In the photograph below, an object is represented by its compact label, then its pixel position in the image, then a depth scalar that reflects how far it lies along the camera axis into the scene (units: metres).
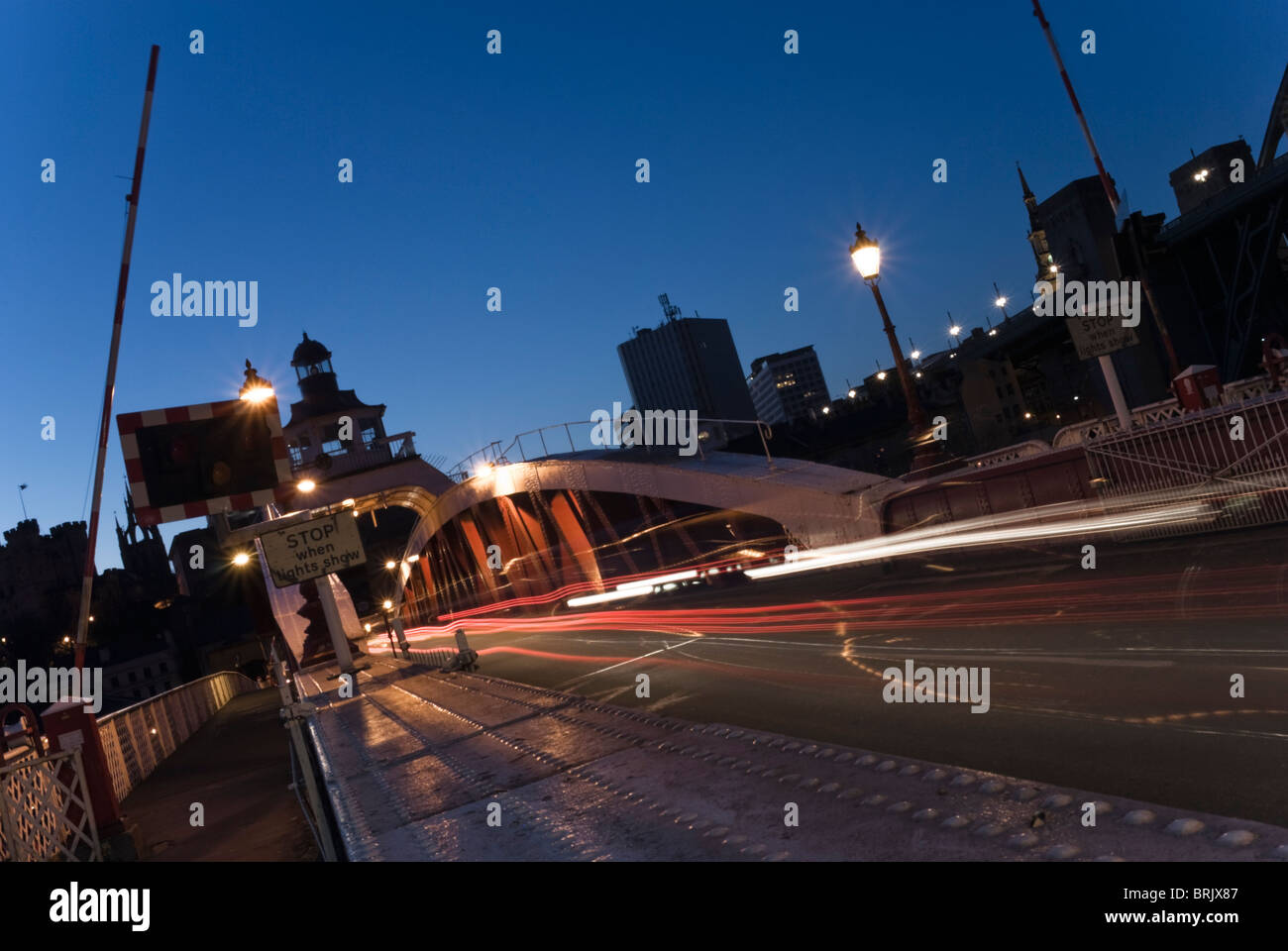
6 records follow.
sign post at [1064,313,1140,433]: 16.67
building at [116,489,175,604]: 133.80
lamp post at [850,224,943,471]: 19.14
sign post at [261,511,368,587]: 14.18
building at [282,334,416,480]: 50.78
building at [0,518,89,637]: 138.12
